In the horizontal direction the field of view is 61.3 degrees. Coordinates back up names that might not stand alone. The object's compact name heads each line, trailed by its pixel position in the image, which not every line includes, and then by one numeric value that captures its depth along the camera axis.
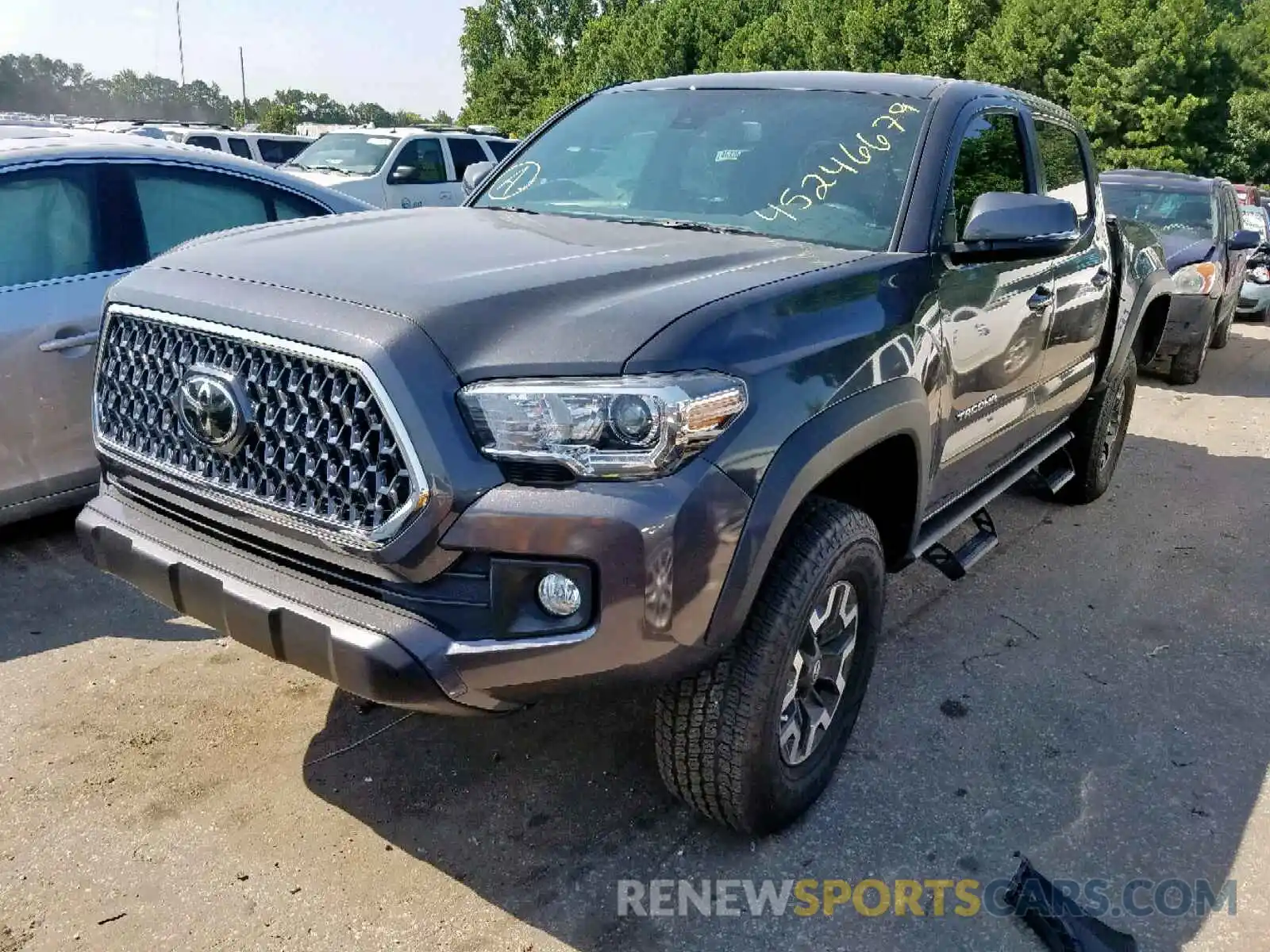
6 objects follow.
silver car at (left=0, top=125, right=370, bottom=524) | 3.95
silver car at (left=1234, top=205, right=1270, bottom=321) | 12.21
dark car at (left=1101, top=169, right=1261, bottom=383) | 8.75
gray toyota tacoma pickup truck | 2.12
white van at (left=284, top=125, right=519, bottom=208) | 13.23
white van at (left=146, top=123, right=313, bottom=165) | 15.83
